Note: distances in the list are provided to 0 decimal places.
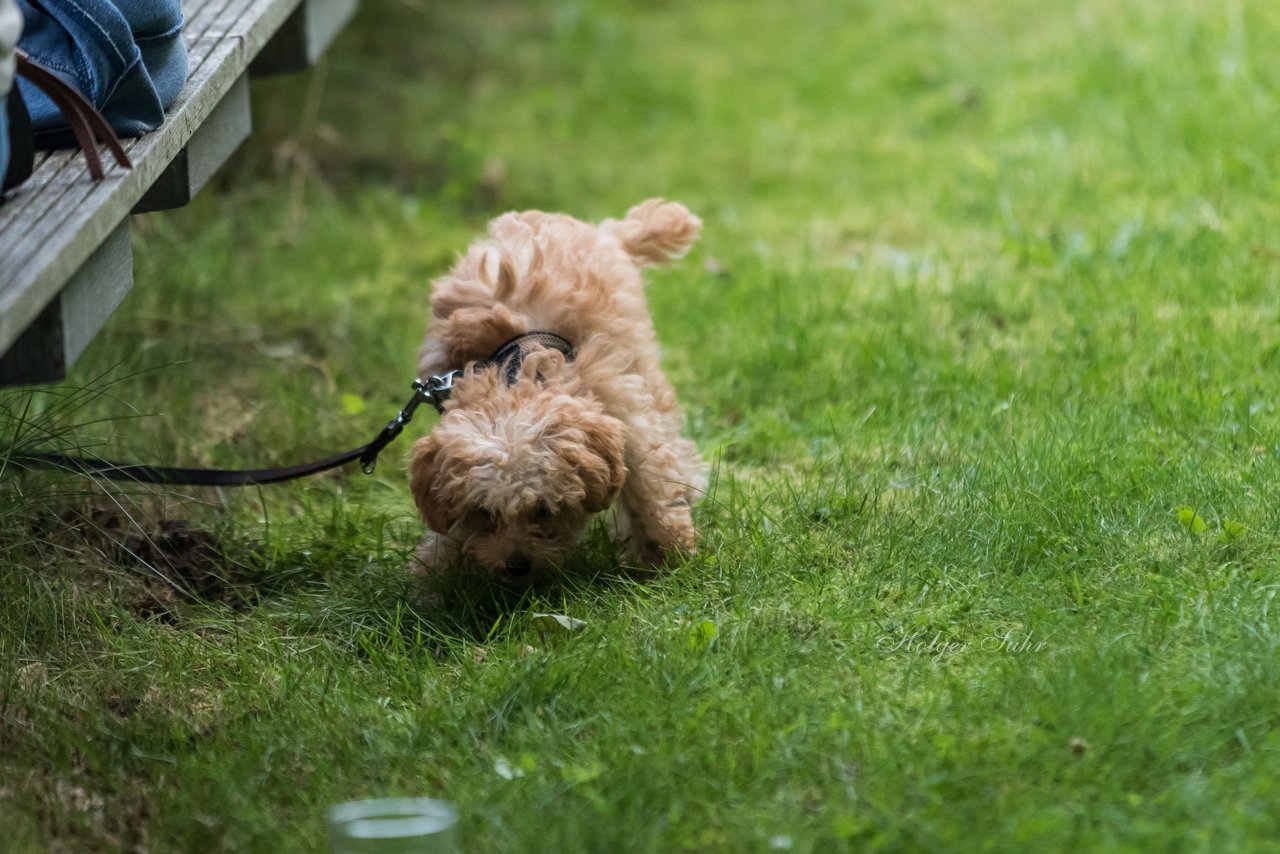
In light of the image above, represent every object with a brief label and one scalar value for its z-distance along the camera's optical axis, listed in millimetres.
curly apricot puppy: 7152
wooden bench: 5527
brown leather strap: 5957
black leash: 7617
